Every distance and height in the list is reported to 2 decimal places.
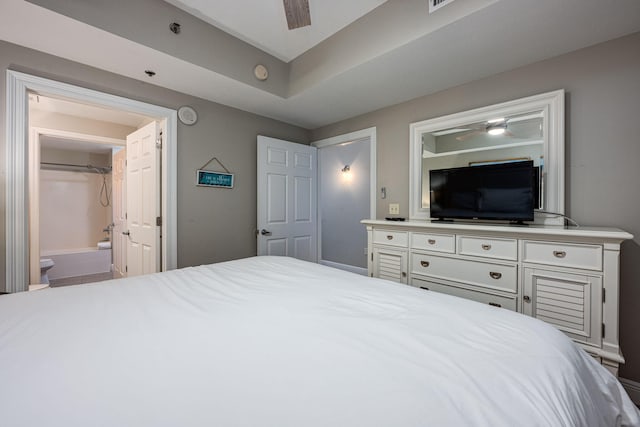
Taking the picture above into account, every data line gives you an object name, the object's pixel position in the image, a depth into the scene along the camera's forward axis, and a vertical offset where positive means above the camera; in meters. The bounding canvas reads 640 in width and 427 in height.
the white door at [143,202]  2.58 +0.08
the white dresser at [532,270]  1.47 -0.41
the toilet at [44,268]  3.81 -0.88
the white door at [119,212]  3.73 -0.05
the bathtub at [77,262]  4.41 -0.94
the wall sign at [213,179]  2.74 +0.34
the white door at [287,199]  3.17 +0.14
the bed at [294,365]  0.52 -0.40
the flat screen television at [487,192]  1.97 +0.16
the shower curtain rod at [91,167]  4.85 +0.81
